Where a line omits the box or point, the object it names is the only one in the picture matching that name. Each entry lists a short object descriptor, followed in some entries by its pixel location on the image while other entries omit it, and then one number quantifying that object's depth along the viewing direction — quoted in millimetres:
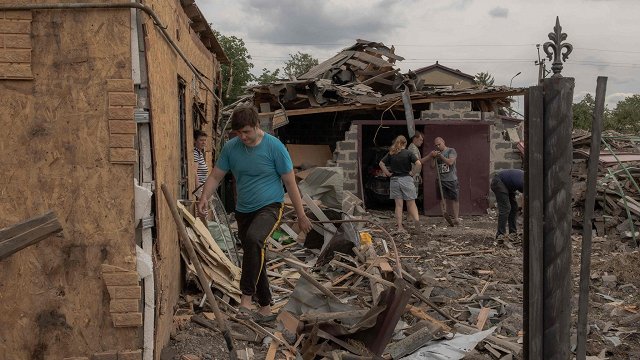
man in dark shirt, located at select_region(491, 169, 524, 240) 10852
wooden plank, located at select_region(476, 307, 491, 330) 6191
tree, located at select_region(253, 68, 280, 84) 35594
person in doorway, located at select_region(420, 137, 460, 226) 12957
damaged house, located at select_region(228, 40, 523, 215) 15406
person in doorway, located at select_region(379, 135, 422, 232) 11641
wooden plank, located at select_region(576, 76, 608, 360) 2945
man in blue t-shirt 5789
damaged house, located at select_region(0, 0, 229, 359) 4160
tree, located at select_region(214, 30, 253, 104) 32125
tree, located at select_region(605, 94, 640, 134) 39919
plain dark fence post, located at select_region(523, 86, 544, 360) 2820
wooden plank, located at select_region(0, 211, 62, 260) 2883
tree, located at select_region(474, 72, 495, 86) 47075
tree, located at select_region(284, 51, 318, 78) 48844
